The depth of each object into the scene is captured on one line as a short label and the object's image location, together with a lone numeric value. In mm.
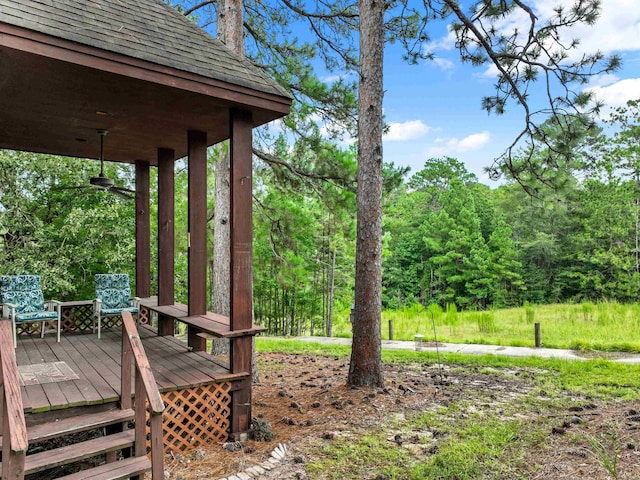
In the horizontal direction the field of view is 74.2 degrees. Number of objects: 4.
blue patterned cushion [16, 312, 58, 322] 5014
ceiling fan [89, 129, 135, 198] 5130
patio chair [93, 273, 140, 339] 5938
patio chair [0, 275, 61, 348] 5141
